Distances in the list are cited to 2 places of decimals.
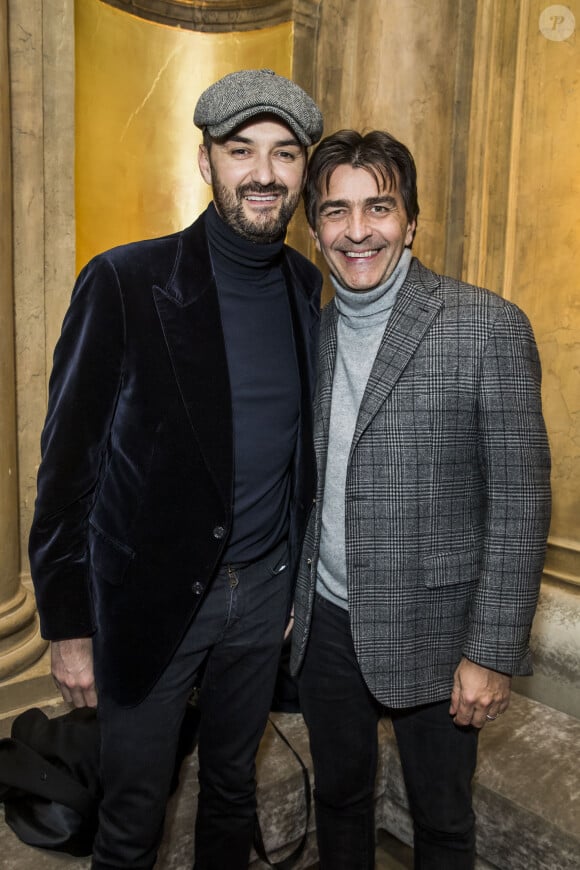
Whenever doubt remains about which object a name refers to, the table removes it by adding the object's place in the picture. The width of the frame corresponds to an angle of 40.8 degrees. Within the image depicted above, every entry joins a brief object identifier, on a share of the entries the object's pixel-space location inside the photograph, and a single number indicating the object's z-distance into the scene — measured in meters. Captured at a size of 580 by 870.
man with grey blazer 1.68
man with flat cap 1.72
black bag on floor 2.23
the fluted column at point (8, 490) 2.85
